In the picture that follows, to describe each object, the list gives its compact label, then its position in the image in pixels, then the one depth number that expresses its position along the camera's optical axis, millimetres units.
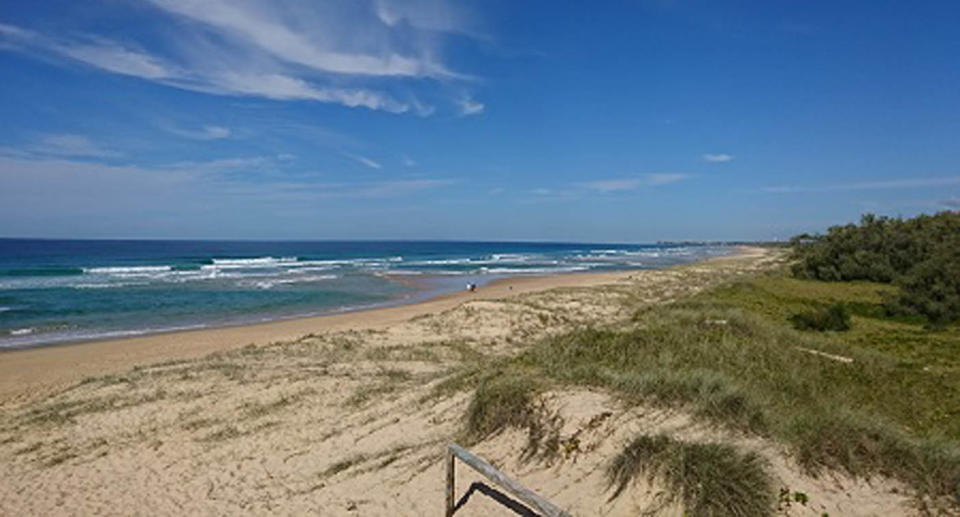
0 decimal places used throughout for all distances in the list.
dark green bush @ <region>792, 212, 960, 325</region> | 22995
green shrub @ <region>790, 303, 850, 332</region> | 15367
